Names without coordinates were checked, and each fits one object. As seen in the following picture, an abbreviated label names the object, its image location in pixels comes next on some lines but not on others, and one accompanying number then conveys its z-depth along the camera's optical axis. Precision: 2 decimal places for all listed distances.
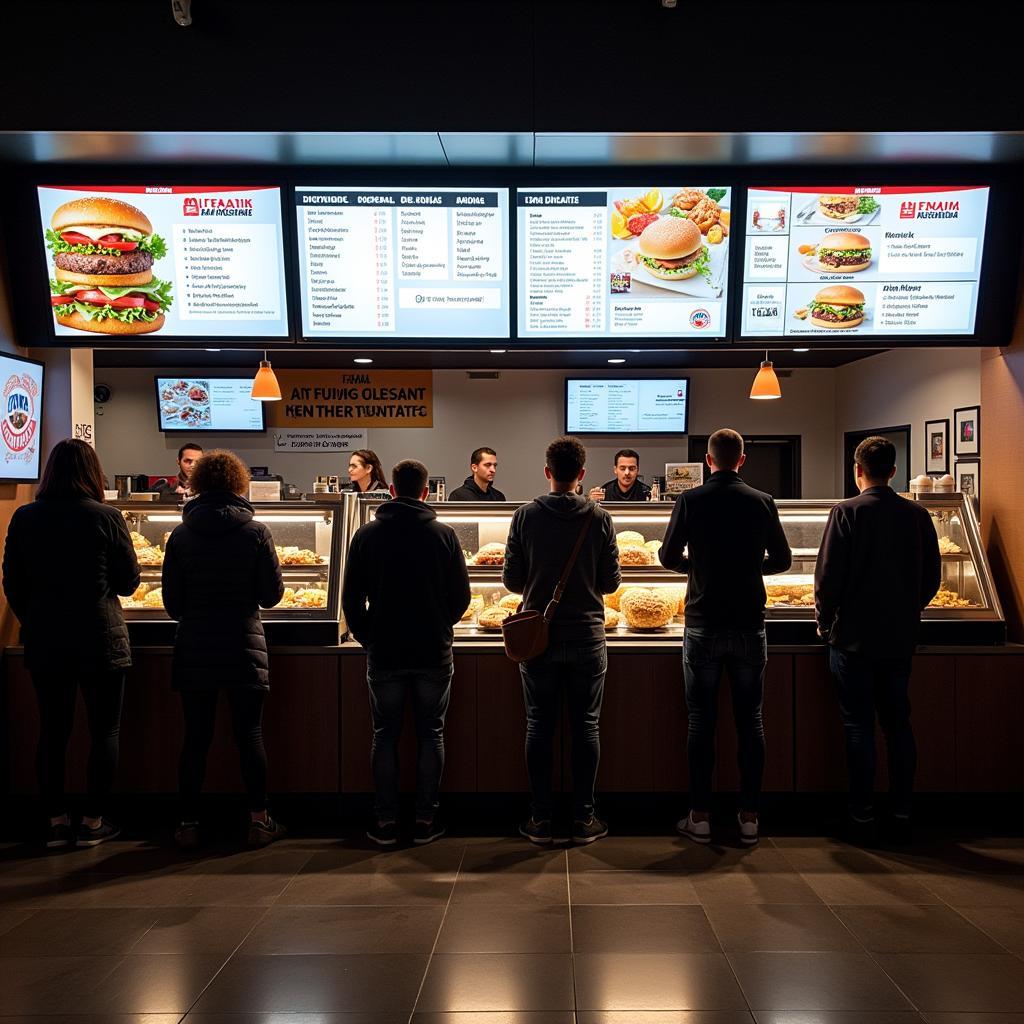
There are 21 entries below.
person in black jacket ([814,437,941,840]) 4.11
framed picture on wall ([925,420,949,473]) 7.66
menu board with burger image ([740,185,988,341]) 4.56
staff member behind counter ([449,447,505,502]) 6.95
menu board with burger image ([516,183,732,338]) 4.56
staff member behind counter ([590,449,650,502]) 7.47
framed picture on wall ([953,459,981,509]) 7.13
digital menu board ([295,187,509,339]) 4.55
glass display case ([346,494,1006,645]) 4.52
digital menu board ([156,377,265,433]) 10.03
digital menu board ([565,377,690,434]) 10.07
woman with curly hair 4.04
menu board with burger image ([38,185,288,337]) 4.52
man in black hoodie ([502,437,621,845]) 4.09
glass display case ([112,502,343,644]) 4.44
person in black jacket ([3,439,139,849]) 4.07
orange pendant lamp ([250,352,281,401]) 6.17
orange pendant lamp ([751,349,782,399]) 6.32
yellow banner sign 10.16
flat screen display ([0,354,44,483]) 4.54
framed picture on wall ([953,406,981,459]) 7.12
